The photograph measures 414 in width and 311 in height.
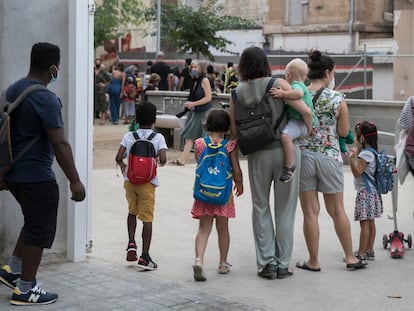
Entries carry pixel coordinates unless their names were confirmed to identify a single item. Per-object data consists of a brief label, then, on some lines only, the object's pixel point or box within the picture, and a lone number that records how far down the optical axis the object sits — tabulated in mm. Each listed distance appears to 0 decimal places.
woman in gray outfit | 7496
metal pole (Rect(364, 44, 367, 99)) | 24567
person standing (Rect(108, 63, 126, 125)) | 25453
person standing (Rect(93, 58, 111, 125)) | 25453
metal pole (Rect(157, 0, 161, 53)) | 31500
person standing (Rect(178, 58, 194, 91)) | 22641
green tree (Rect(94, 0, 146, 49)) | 36781
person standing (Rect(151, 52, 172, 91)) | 25469
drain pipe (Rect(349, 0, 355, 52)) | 34941
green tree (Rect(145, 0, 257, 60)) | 30578
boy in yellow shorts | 7785
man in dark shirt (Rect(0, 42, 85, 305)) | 6340
